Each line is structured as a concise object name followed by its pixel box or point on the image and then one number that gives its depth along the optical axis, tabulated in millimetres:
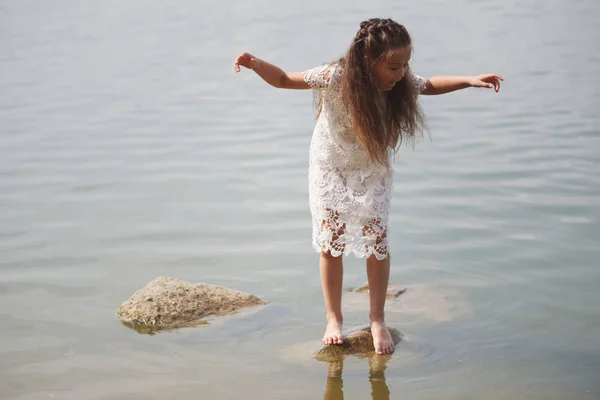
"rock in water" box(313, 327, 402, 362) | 4375
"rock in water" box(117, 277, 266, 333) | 4820
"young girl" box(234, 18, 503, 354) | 4285
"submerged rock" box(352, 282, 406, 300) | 5207
